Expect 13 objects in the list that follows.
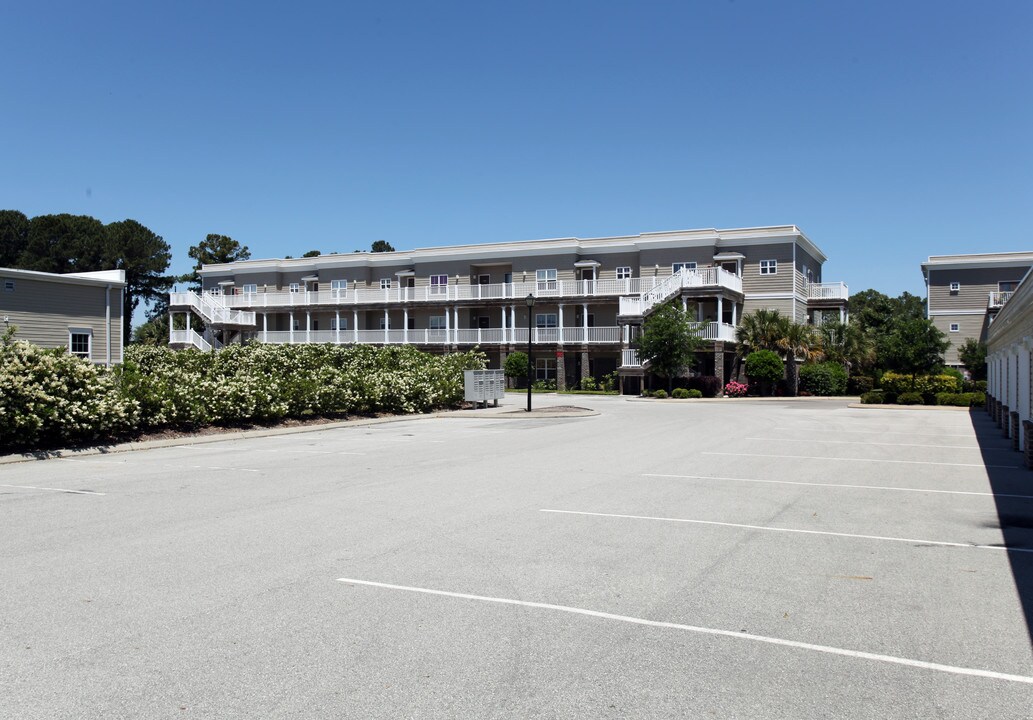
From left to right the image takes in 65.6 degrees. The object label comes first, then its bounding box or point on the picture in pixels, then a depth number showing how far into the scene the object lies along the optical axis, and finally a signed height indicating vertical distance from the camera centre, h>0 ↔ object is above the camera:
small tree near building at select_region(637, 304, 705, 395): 40.47 +1.51
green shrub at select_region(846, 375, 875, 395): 43.06 -0.87
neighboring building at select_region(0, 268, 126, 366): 30.92 +2.74
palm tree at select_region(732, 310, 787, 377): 43.59 +2.06
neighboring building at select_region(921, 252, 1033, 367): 52.06 +5.25
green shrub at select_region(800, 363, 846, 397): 42.66 -0.47
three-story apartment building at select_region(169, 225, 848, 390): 46.41 +5.00
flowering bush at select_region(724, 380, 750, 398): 42.81 -1.06
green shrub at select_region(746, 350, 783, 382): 41.94 +0.16
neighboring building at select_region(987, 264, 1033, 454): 14.61 +0.01
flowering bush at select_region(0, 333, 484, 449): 14.97 -0.34
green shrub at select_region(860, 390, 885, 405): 34.62 -1.27
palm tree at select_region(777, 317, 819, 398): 43.44 +1.40
